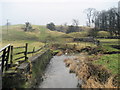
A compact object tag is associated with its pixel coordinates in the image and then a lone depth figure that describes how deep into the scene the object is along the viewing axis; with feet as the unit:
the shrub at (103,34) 217.03
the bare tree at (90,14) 305.08
